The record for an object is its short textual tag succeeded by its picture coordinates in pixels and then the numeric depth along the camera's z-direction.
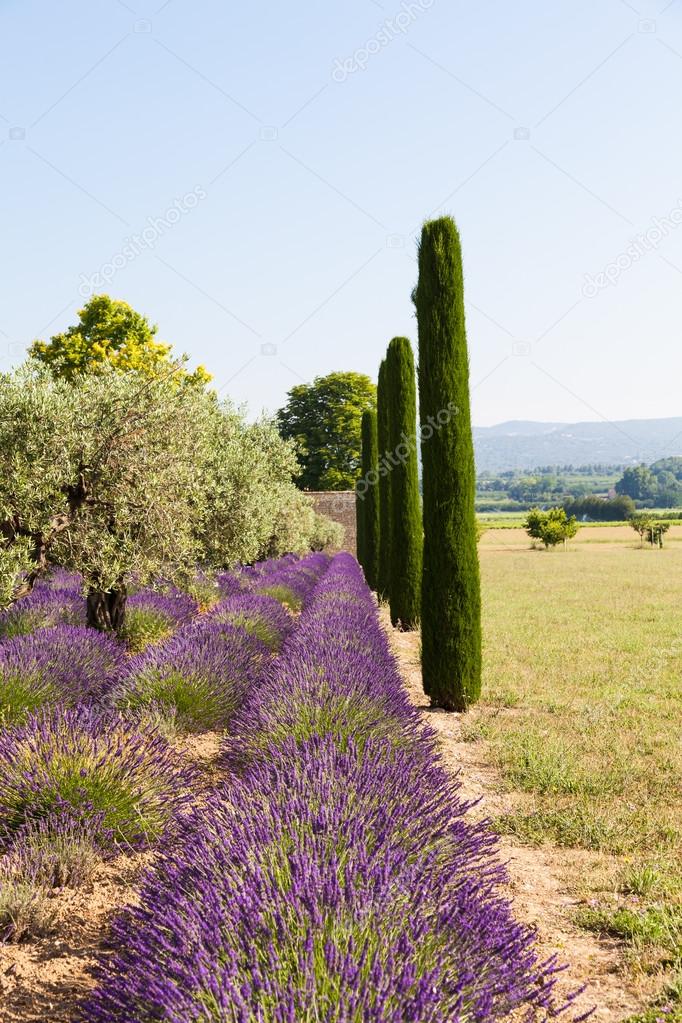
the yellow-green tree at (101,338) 30.78
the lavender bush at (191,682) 6.68
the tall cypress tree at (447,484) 9.35
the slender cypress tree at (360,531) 30.97
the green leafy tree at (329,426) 52.62
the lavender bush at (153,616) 11.27
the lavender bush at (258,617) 10.10
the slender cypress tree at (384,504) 21.80
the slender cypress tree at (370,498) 24.83
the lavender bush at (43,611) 10.12
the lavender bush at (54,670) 6.46
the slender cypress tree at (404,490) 16.82
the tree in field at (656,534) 49.86
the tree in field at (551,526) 50.28
